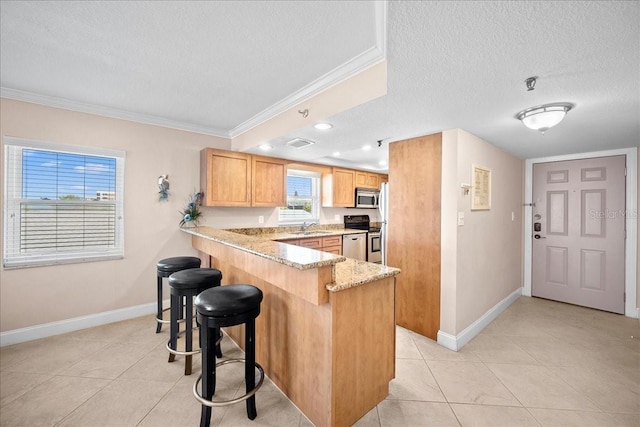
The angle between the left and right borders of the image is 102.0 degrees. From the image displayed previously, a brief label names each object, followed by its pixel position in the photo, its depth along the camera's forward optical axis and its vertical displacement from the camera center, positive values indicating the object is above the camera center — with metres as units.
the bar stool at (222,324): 1.52 -0.67
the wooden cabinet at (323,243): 4.15 -0.52
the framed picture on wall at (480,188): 2.74 +0.28
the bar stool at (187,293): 2.02 -0.64
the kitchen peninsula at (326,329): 1.48 -0.75
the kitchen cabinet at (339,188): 5.12 +0.50
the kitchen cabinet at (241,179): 3.54 +0.49
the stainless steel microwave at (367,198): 5.53 +0.33
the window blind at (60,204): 2.60 +0.08
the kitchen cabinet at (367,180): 5.58 +0.75
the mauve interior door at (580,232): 3.41 -0.24
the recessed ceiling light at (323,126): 2.44 +0.84
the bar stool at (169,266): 2.52 -0.54
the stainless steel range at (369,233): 5.48 -0.42
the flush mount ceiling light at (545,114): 1.96 +0.77
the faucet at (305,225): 4.86 -0.25
